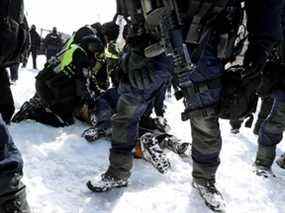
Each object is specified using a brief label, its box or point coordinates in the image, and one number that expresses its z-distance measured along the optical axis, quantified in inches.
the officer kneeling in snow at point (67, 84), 184.9
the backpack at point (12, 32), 70.7
